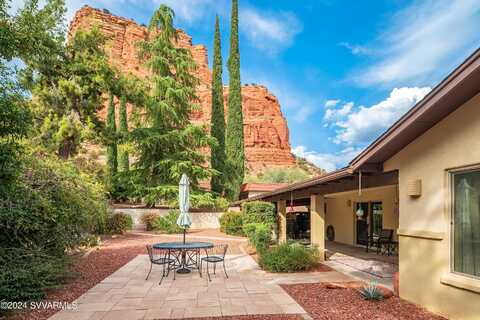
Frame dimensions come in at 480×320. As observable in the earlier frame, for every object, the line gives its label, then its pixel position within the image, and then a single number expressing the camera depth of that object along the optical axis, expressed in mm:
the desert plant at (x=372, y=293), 5457
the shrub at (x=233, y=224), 18203
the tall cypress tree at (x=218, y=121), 24953
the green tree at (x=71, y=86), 16359
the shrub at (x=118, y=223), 16297
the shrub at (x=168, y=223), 18080
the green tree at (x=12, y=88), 4238
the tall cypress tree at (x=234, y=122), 25562
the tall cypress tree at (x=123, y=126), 33438
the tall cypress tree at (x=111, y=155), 30297
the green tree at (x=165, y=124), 20672
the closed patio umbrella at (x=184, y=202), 8178
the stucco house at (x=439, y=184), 4145
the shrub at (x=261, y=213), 14531
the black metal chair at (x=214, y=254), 7352
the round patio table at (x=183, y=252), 7262
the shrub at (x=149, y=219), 19500
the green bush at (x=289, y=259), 7992
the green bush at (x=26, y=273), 5012
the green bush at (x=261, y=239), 9547
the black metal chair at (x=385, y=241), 11017
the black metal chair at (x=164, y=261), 7234
